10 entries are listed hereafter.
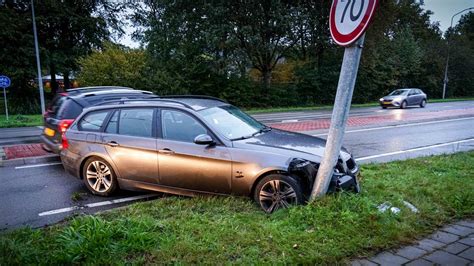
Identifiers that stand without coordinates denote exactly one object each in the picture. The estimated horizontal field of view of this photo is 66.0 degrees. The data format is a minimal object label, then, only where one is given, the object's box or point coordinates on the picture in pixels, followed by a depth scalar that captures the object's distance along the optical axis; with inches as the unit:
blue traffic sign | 705.0
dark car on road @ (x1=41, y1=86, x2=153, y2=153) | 308.3
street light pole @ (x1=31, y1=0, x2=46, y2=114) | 812.0
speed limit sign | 149.5
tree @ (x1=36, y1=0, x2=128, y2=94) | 1131.3
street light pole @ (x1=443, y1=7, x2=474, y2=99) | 1580.8
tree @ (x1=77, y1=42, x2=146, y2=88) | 920.3
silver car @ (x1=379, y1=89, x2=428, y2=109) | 1070.4
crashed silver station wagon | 185.3
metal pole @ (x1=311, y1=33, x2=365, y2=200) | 163.6
